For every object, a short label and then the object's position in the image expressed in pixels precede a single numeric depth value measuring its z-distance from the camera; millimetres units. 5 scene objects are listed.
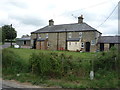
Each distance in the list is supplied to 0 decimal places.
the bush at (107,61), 8742
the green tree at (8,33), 65625
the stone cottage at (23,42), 43012
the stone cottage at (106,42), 28580
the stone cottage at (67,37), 29755
